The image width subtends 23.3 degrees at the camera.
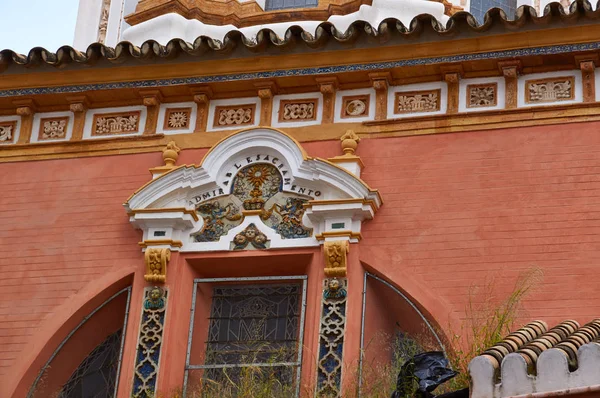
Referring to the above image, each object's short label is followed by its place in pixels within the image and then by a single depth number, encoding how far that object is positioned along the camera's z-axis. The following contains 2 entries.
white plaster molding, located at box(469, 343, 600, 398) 9.91
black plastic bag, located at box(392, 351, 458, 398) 10.91
